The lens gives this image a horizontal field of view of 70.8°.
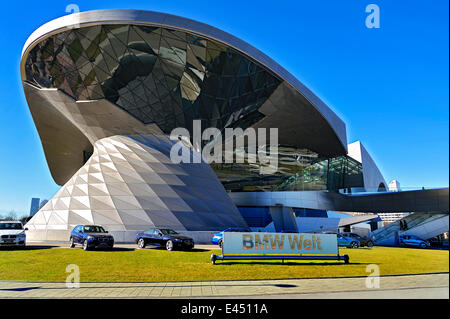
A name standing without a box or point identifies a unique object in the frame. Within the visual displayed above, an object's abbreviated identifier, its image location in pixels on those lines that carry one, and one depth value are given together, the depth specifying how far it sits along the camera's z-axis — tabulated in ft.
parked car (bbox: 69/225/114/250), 49.60
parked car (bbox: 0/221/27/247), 52.49
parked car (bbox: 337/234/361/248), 73.36
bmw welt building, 71.77
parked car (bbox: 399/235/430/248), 86.05
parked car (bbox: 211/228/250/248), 65.44
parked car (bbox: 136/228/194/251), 52.31
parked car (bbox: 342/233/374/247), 78.80
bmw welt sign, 36.83
